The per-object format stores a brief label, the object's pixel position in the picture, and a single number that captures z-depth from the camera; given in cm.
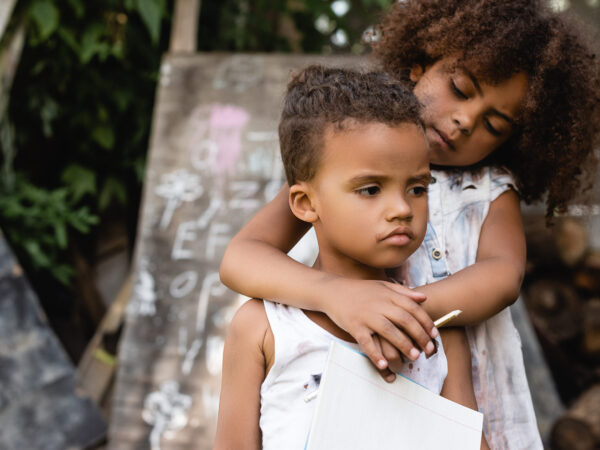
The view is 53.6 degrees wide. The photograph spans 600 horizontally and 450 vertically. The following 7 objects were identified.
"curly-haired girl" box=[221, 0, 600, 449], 103
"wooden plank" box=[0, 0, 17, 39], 298
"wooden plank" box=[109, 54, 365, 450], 257
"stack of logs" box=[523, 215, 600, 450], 354
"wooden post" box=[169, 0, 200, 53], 331
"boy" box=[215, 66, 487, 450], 93
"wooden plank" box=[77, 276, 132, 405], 329
